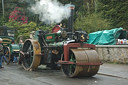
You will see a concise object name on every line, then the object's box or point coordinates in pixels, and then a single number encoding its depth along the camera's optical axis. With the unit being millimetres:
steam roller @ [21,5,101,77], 7500
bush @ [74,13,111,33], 22984
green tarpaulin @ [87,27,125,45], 14297
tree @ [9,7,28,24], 28562
